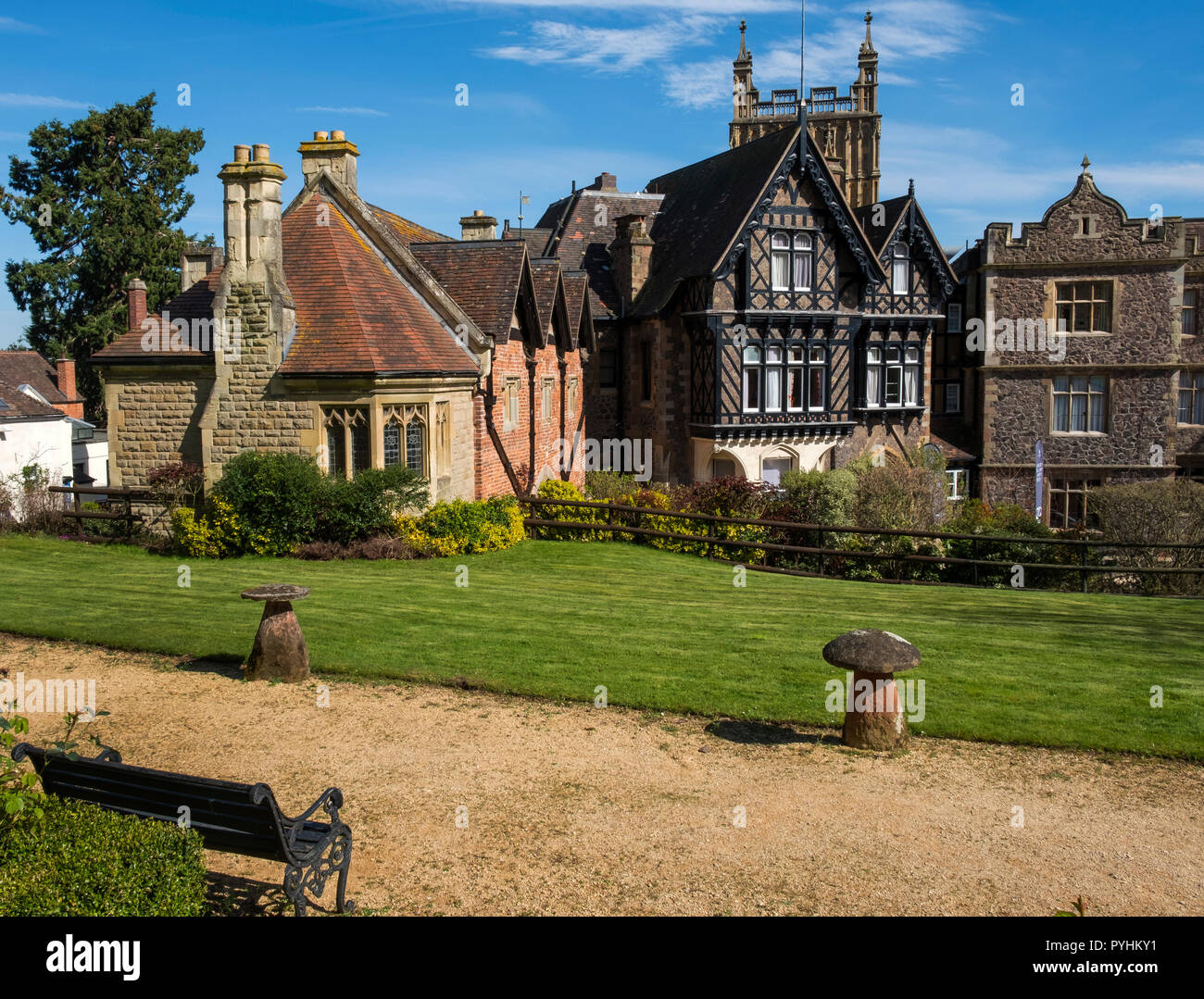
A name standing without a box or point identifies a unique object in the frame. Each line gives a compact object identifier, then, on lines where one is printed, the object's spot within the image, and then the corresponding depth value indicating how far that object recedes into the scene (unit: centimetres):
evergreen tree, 4747
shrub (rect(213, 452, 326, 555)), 1775
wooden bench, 586
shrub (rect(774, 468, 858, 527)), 2319
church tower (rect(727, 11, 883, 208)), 5225
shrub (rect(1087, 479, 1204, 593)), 2091
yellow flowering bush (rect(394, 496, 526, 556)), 1850
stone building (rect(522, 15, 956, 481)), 3025
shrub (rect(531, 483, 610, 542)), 2214
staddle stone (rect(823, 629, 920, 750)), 904
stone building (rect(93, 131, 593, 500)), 1850
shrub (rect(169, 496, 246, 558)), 1788
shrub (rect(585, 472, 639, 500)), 2427
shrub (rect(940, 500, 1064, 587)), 2127
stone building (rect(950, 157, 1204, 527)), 3403
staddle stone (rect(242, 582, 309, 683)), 1059
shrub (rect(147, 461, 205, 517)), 1922
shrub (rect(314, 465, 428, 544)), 1798
